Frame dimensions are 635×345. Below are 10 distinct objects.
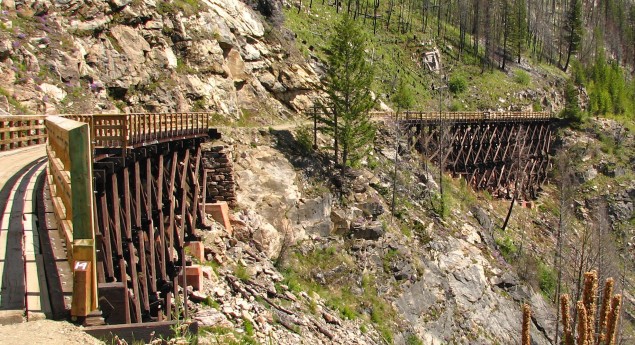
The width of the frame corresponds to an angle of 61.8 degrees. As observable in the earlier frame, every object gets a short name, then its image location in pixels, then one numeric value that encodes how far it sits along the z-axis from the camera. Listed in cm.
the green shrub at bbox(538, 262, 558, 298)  3290
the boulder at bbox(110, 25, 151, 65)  2459
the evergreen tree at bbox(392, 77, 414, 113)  4588
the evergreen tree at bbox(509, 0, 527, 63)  7250
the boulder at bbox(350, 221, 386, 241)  2436
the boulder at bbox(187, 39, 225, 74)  2700
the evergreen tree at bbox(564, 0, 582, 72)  7854
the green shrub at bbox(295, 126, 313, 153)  2656
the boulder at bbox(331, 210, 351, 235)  2423
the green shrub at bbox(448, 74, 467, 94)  6084
